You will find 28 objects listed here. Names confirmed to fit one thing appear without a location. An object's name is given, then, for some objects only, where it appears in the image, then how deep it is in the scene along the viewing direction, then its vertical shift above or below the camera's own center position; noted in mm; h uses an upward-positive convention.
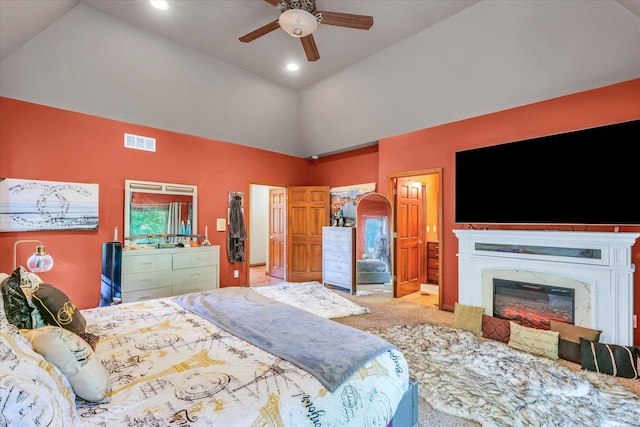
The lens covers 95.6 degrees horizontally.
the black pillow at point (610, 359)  2402 -1190
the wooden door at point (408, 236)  5020 -315
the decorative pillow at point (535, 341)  2783 -1203
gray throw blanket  1379 -692
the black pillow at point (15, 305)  1404 -438
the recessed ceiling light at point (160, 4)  3109 +2320
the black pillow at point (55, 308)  1530 -499
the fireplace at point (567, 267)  2619 -501
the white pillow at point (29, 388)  781 -512
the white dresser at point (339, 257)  5273 -726
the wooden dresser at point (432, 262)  5844 -890
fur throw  1903 -1289
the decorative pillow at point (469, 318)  3352 -1168
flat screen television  2641 +421
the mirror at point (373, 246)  5028 -489
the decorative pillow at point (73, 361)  1105 -563
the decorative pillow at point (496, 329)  3119 -1202
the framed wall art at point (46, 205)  3234 +138
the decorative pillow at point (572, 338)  2680 -1122
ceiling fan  2510 +1857
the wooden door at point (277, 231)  6480 -306
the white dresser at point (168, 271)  3684 -750
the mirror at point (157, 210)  4113 +112
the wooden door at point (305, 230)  6094 -250
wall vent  4113 +1093
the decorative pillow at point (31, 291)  1489 -396
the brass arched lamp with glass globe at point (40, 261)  2277 -358
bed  992 -709
